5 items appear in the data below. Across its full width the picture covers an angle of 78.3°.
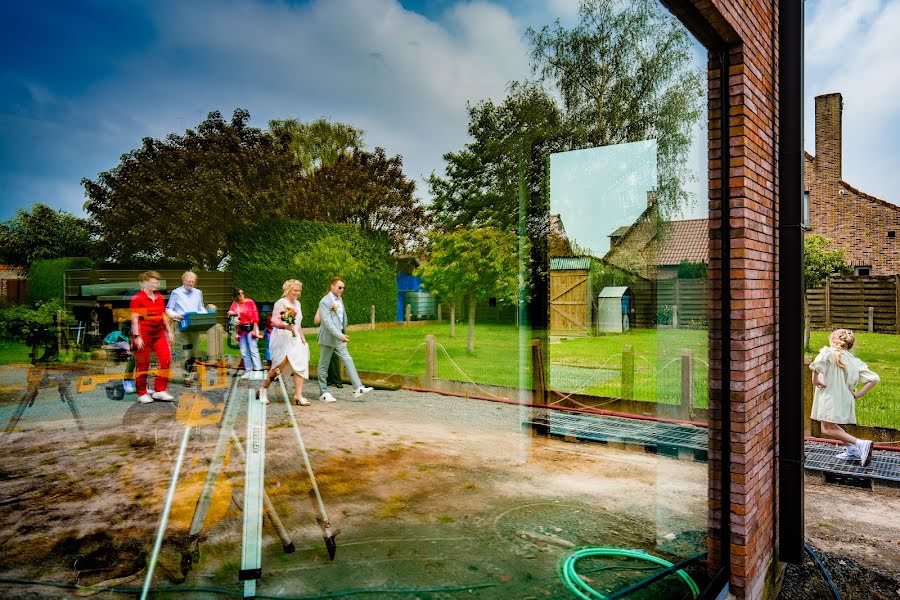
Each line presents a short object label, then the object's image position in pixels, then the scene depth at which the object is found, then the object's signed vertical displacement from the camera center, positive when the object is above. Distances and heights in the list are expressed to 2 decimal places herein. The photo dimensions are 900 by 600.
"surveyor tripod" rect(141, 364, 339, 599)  2.46 -1.00
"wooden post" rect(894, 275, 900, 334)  13.15 +0.10
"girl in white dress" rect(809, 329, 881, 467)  5.05 -0.72
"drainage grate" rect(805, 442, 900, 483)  4.50 -1.37
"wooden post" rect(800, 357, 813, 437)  5.61 -1.02
